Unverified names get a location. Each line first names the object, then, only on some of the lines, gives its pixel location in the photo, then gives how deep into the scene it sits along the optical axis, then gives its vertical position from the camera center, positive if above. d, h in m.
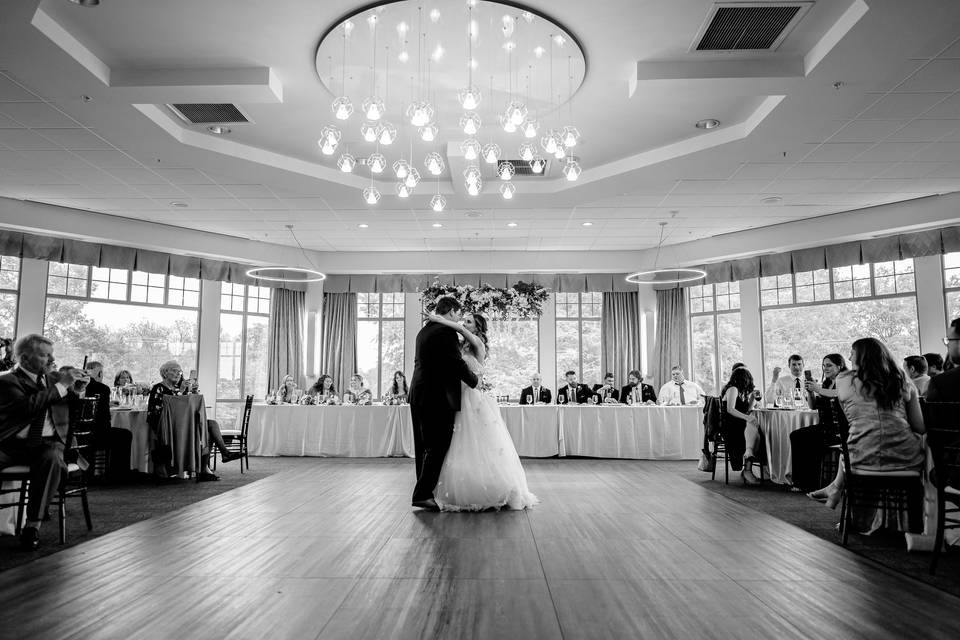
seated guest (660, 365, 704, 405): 10.10 -0.31
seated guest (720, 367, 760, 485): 6.64 -0.55
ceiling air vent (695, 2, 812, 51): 4.39 +2.67
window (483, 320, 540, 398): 13.35 +0.36
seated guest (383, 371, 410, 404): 9.41 -0.28
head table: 8.77 -0.84
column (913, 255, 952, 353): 9.07 +1.05
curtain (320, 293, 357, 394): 13.11 +0.78
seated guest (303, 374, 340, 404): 9.52 -0.30
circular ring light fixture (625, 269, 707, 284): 10.22 +1.85
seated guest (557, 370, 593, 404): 9.50 -0.30
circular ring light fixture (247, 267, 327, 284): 10.94 +1.98
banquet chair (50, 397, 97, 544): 4.04 -0.55
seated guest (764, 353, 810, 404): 7.45 -0.12
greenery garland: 8.59 +1.07
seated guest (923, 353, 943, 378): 6.11 +0.11
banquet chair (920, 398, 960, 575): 3.30 -0.40
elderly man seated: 3.89 -0.33
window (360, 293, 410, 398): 13.39 +0.80
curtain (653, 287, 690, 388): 12.55 +0.82
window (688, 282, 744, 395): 12.06 +0.84
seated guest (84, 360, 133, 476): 6.45 -0.70
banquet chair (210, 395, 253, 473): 7.64 -0.87
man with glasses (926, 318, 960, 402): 3.74 -0.08
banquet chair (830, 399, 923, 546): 3.86 -0.76
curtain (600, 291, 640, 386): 12.98 +0.86
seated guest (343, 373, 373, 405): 9.58 -0.34
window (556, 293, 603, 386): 13.28 +0.88
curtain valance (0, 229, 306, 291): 9.28 +1.99
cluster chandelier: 4.64 +2.71
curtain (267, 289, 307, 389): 12.59 +0.80
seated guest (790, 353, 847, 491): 5.89 -0.74
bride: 4.89 -0.75
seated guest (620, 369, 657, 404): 9.44 -0.29
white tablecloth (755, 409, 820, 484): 6.23 -0.65
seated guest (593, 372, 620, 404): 9.47 -0.31
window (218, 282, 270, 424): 12.18 +0.56
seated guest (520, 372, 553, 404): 9.59 -0.32
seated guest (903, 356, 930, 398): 5.39 +0.03
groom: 4.97 -0.18
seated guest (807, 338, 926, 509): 3.89 -0.27
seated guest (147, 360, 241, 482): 6.70 -0.56
